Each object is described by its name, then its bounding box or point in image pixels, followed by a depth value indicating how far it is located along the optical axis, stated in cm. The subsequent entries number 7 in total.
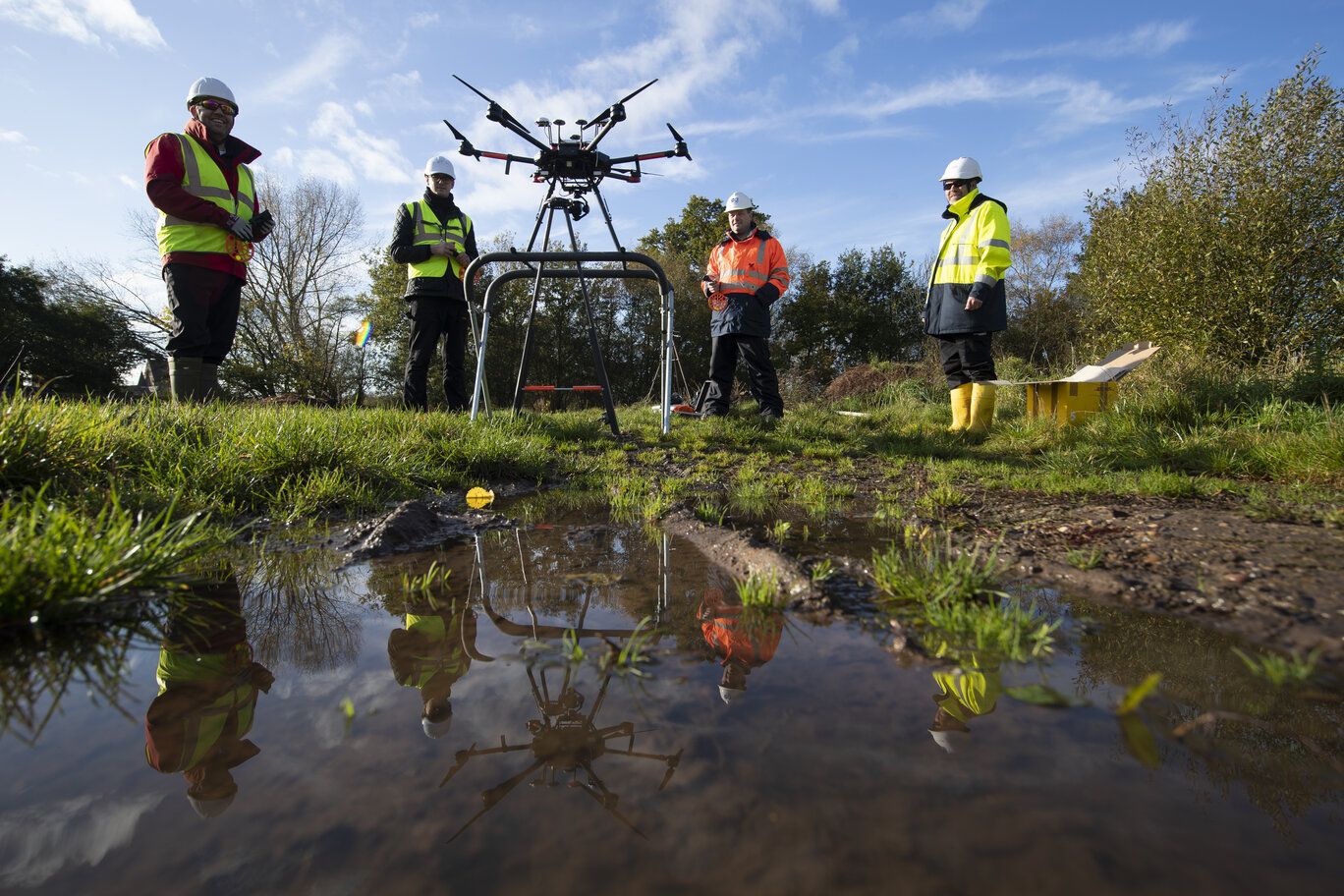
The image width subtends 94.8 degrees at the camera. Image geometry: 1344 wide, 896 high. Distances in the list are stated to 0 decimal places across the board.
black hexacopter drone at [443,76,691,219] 554
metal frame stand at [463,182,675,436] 525
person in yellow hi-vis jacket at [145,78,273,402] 415
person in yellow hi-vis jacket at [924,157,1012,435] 534
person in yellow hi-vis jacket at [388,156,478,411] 579
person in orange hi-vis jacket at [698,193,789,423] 657
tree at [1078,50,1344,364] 681
